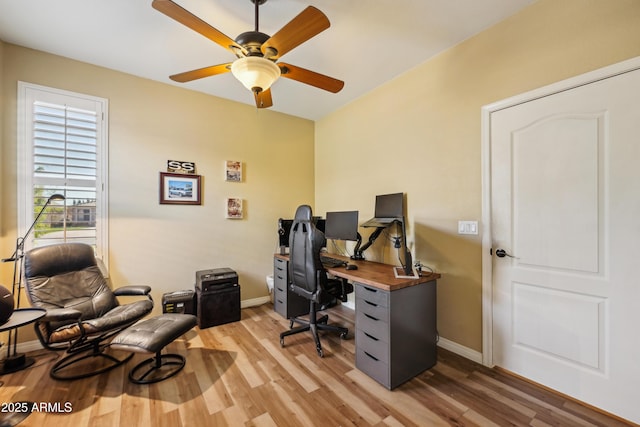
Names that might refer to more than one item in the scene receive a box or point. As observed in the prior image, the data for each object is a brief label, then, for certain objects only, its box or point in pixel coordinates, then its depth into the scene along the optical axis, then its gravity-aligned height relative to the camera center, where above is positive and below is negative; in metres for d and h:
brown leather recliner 1.88 -0.78
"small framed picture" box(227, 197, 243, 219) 3.49 +0.08
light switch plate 2.21 -0.11
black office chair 2.36 -0.58
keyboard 2.69 -0.53
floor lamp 2.09 -0.66
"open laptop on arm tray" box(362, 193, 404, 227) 2.63 +0.04
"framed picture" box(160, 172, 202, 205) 3.05 +0.30
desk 1.88 -0.87
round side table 1.56 -0.68
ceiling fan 1.42 +1.09
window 2.40 +0.47
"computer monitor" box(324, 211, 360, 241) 2.94 -0.15
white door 1.56 -0.18
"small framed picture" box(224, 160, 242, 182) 3.47 +0.59
